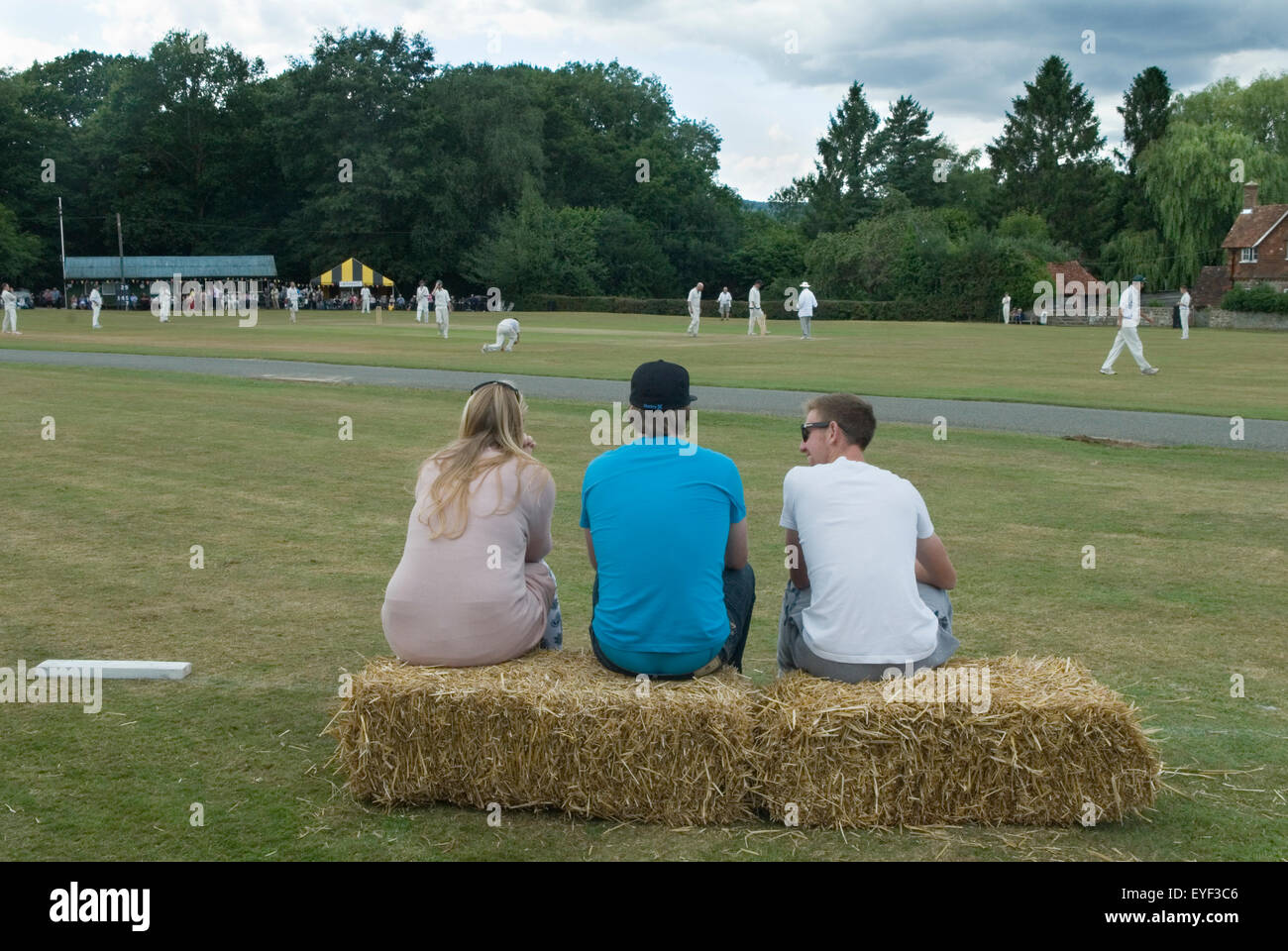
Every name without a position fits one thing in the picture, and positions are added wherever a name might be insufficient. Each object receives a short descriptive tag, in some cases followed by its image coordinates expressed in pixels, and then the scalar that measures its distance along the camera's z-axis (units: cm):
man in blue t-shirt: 536
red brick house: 7881
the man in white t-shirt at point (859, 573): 539
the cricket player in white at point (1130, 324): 2869
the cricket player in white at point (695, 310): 5025
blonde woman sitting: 546
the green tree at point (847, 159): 11819
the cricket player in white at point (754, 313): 5090
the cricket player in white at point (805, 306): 4781
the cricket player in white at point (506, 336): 3612
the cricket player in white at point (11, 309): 4605
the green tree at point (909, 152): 11719
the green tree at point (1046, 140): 10344
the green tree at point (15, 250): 9275
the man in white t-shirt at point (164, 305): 6084
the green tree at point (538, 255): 9150
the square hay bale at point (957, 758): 506
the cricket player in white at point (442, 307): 4753
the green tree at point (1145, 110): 9925
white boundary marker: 700
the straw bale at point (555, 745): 511
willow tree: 8150
